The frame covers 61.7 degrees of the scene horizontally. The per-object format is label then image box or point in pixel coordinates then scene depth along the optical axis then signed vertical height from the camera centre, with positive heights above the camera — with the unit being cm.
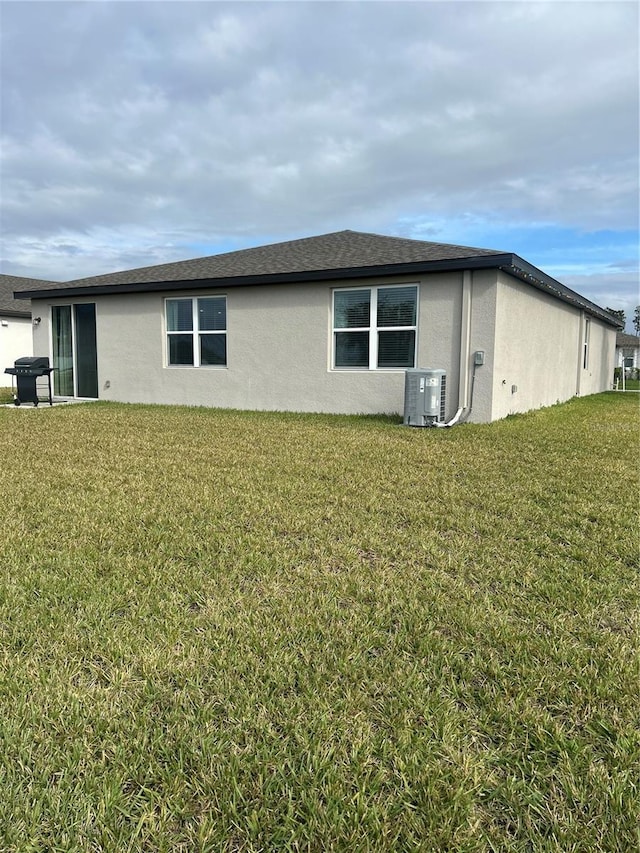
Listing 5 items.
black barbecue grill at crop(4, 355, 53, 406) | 1276 -29
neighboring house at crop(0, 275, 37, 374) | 2014 +134
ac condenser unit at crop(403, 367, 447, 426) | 951 -45
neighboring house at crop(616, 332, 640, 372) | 4406 +217
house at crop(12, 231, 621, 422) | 1009 +92
